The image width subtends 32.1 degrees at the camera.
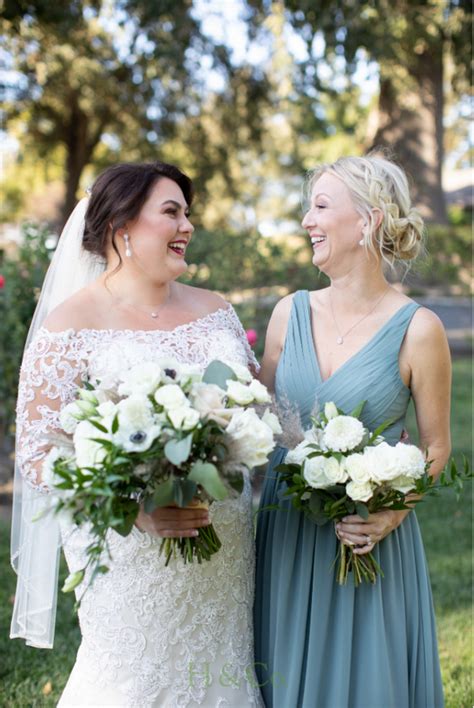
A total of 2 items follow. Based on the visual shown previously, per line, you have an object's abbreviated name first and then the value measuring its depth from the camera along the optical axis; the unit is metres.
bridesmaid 3.03
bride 2.98
